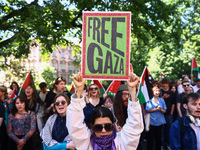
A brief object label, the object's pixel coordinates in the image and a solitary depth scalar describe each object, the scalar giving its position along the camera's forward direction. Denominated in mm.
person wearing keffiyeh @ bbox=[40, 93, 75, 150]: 3414
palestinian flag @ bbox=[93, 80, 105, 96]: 8043
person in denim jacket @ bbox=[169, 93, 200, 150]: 3105
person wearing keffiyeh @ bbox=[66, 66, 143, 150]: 2375
